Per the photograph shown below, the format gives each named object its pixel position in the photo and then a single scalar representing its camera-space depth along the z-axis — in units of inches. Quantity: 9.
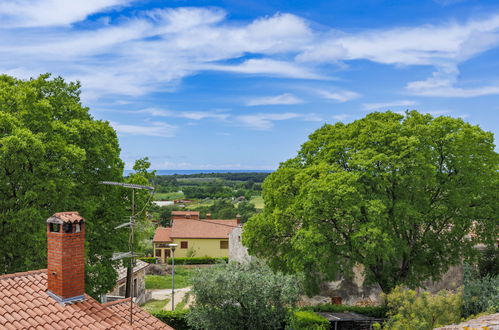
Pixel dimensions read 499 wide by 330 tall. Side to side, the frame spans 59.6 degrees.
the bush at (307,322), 824.4
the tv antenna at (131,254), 508.9
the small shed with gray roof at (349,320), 926.4
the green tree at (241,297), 786.2
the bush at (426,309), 745.0
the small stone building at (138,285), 1361.0
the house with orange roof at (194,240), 2549.2
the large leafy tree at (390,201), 894.4
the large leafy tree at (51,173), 759.1
